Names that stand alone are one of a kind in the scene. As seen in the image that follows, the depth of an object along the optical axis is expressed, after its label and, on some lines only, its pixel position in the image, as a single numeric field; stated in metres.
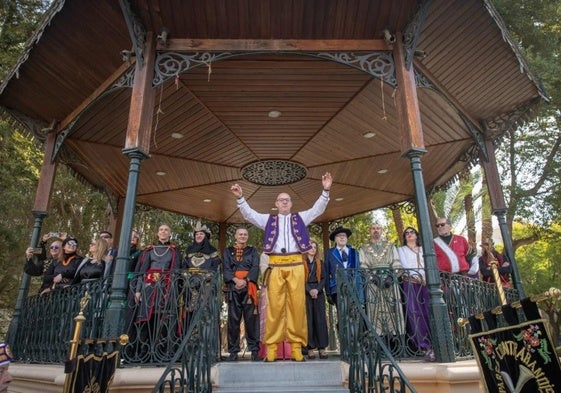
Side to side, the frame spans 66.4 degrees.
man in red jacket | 6.39
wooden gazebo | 5.73
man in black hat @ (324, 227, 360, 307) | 6.40
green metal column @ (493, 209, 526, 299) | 7.25
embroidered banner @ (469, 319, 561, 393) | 2.33
